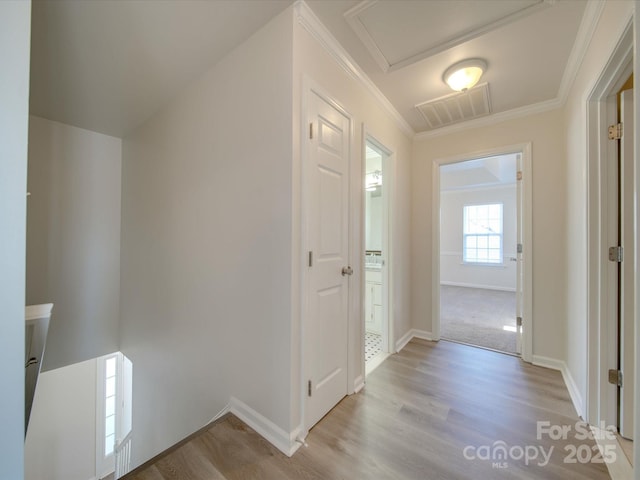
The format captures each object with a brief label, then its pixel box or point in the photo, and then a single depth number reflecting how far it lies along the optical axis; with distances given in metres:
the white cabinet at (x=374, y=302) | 3.22
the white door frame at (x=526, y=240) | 2.47
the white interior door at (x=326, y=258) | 1.57
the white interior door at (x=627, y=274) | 1.47
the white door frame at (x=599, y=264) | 1.54
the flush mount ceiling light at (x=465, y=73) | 1.91
